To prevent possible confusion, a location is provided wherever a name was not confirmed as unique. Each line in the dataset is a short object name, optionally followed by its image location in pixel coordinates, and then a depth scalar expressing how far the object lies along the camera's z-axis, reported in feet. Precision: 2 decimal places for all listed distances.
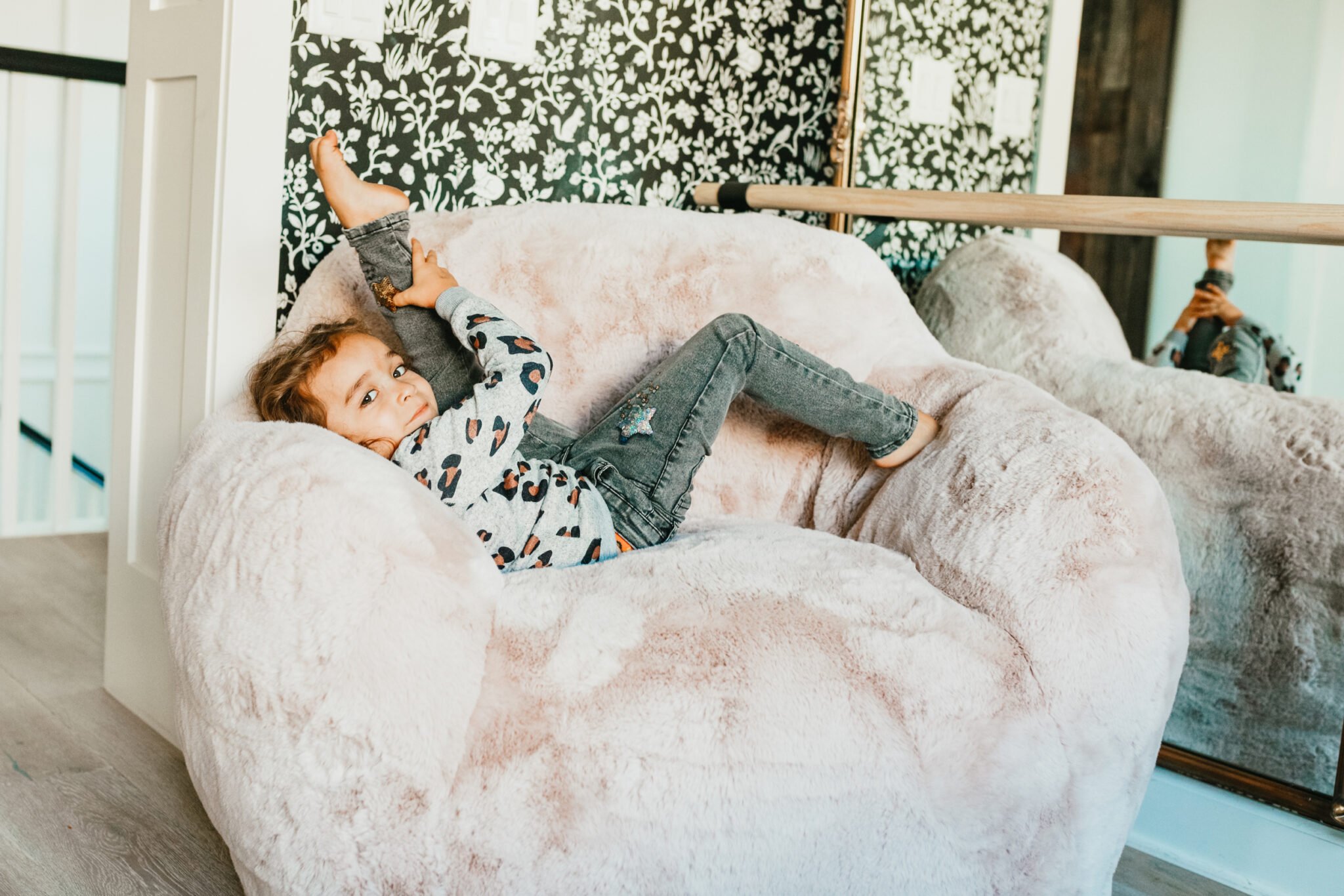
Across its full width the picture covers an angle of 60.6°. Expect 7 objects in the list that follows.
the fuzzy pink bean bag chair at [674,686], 3.49
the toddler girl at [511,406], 4.94
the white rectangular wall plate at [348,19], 5.92
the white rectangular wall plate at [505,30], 6.58
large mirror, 5.17
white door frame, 5.70
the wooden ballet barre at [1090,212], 5.10
